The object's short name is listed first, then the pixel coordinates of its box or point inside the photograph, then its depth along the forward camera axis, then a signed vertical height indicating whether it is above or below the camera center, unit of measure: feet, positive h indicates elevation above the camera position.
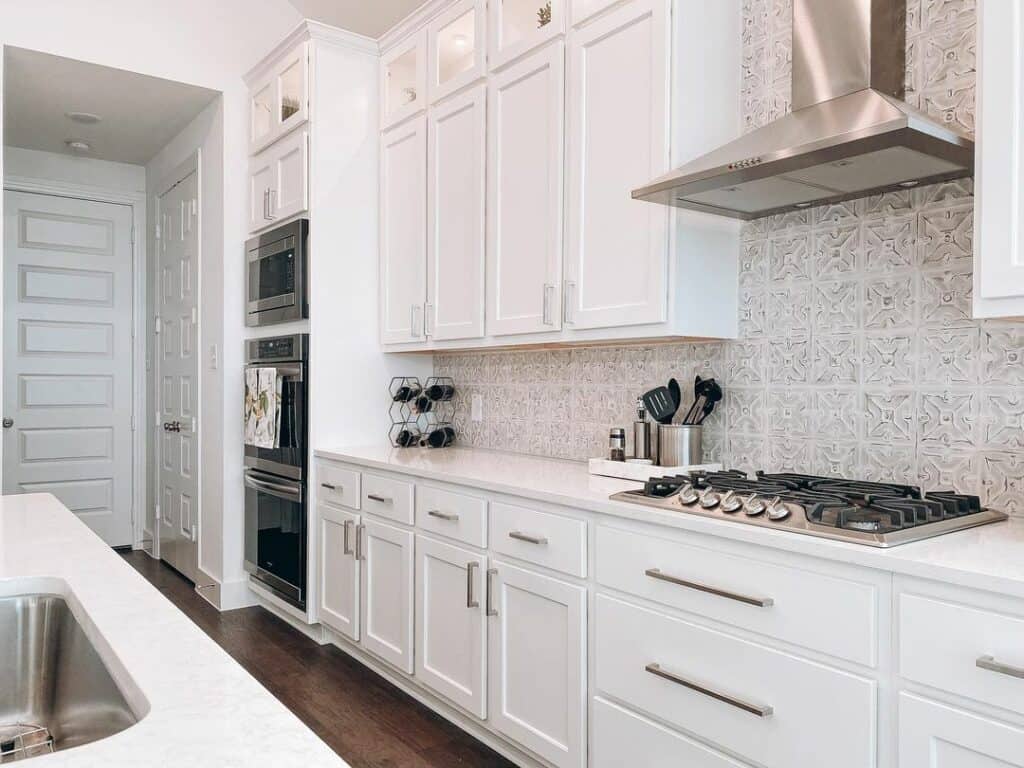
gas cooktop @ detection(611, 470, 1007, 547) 5.03 -0.90
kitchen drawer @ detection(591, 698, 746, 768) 5.78 -2.83
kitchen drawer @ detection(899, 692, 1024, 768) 4.13 -1.95
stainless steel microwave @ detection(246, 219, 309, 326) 11.61 +1.52
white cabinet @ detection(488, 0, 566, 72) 8.55 +3.95
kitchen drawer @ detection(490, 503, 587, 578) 6.88 -1.47
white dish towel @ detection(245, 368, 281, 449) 11.90 -0.49
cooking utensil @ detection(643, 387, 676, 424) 8.14 -0.30
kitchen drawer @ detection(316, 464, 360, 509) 10.43 -1.48
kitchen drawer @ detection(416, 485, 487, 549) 8.04 -1.47
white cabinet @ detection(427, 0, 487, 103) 9.75 +4.18
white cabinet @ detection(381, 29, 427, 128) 10.93 +4.25
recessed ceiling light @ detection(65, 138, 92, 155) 16.14 +4.69
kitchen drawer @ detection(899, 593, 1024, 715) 4.10 -1.47
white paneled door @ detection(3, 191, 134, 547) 16.66 +0.41
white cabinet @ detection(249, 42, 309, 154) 11.67 +4.32
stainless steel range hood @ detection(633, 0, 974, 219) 5.50 +1.66
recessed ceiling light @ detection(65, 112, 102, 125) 14.49 +4.74
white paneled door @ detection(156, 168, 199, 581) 14.78 +0.01
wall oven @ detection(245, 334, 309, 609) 11.50 -1.67
